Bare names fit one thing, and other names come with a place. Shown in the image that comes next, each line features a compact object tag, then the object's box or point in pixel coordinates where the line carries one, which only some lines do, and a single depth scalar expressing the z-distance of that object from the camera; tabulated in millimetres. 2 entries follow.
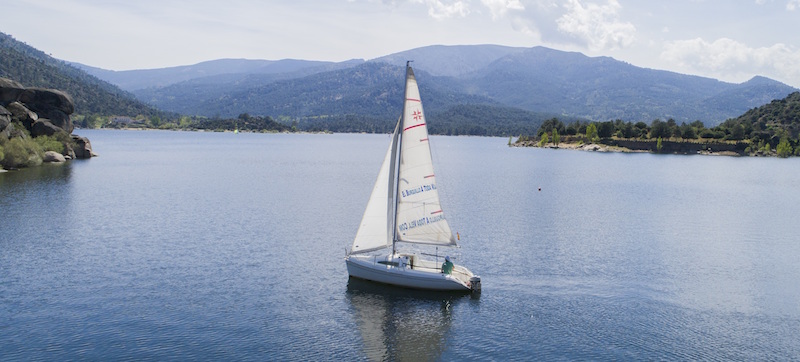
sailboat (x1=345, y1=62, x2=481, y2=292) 40375
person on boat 40656
